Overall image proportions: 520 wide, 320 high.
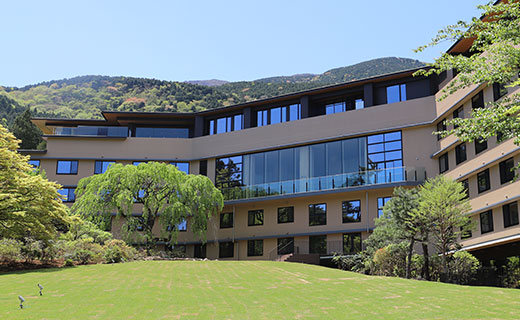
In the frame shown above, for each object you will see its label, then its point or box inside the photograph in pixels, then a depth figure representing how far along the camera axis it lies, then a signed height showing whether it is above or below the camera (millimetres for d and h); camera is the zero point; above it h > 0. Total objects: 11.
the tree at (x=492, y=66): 16484 +5712
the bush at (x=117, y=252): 34125 +78
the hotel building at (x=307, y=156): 35625 +7492
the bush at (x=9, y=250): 30766 +109
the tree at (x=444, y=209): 29344 +2394
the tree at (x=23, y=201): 28359 +2514
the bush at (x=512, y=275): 28625 -910
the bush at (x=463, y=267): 30219 -559
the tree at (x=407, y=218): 30359 +2001
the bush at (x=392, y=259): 32281 -207
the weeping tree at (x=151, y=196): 39500 +4044
